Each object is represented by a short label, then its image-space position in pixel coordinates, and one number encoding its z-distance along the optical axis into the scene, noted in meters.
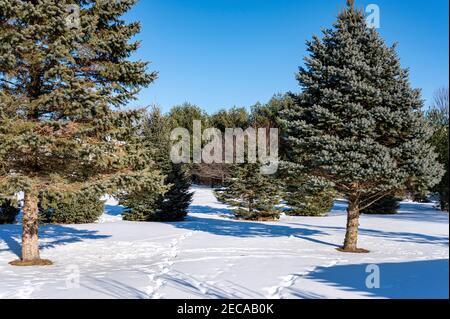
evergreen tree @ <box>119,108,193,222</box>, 22.66
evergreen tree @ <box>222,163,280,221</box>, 24.22
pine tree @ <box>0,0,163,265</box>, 9.65
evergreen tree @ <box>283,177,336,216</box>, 26.60
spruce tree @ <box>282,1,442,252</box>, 12.03
